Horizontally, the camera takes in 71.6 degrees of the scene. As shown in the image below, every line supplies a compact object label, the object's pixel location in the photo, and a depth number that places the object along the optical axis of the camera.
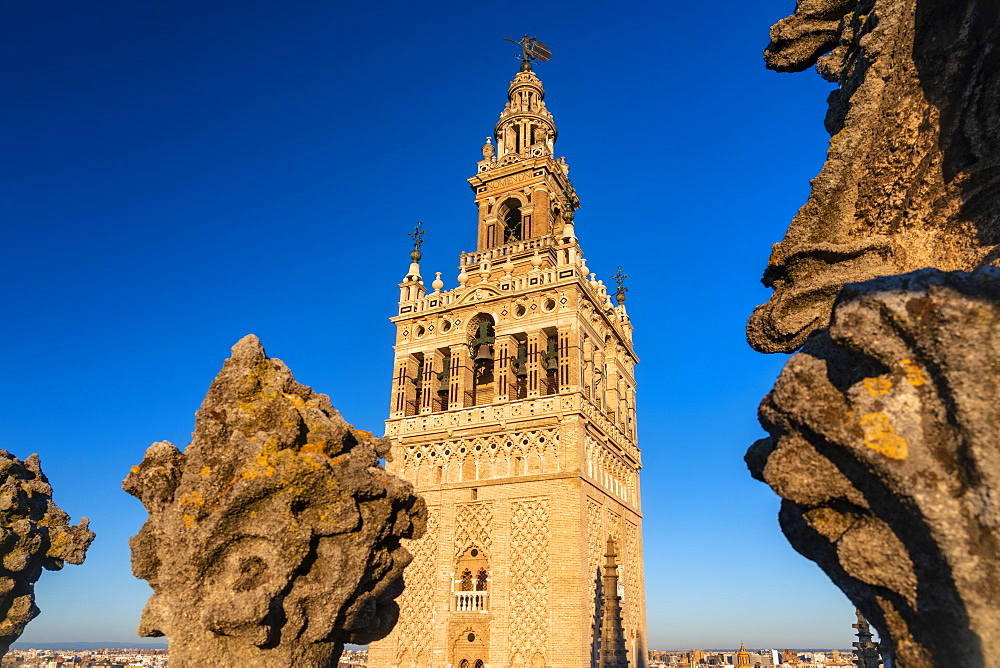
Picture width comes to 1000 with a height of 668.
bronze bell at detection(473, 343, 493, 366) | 28.66
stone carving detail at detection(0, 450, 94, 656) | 14.45
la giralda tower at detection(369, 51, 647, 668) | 23.31
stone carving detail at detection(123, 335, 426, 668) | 7.09
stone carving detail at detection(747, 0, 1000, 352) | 5.67
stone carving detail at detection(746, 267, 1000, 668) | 3.97
